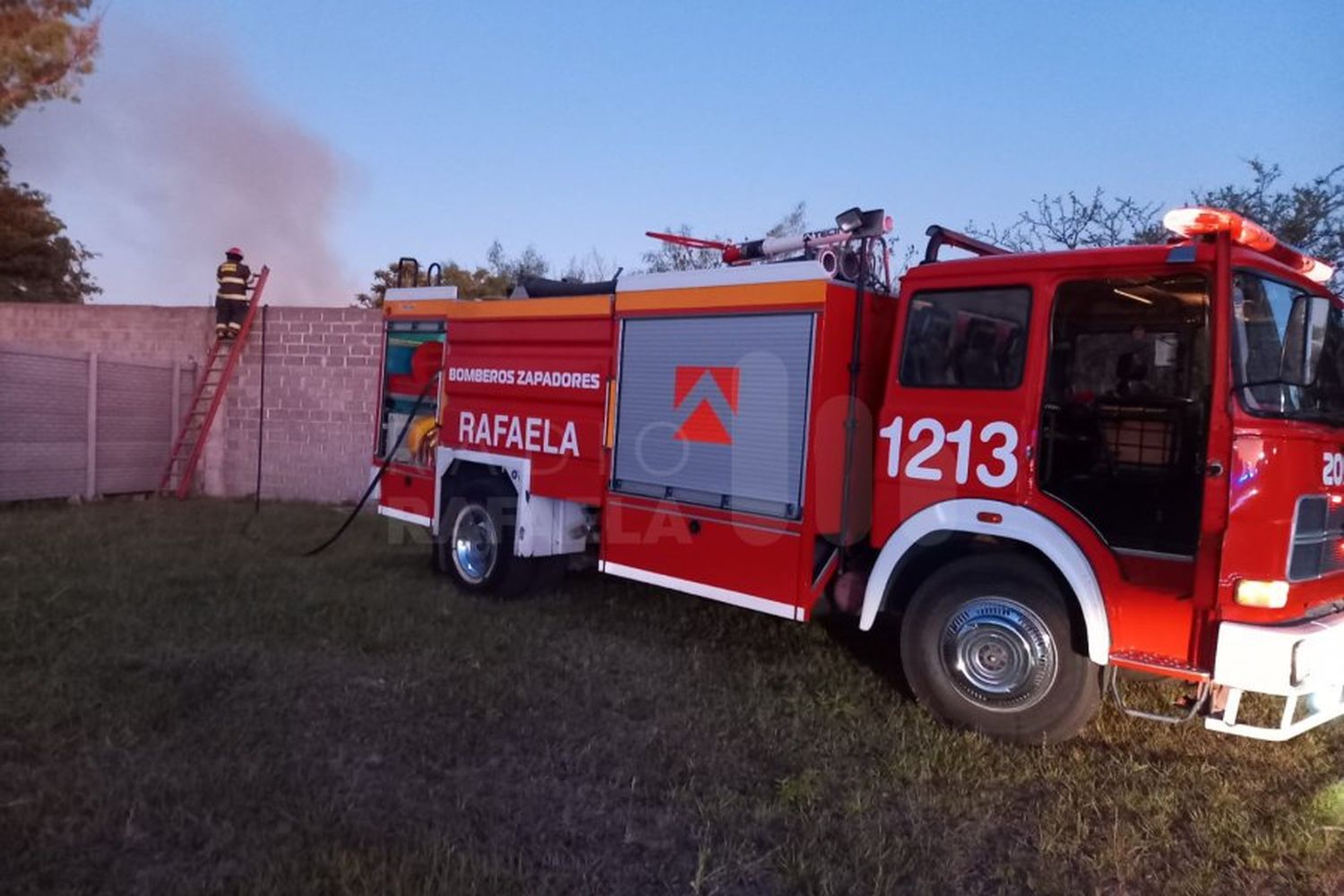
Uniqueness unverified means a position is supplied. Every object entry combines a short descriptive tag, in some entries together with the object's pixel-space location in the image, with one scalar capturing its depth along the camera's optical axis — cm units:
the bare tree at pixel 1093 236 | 1156
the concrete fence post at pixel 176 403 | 1353
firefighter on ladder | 1338
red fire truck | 428
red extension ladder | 1315
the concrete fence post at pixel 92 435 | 1230
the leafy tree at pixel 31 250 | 2772
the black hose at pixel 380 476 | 872
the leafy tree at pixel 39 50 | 2047
